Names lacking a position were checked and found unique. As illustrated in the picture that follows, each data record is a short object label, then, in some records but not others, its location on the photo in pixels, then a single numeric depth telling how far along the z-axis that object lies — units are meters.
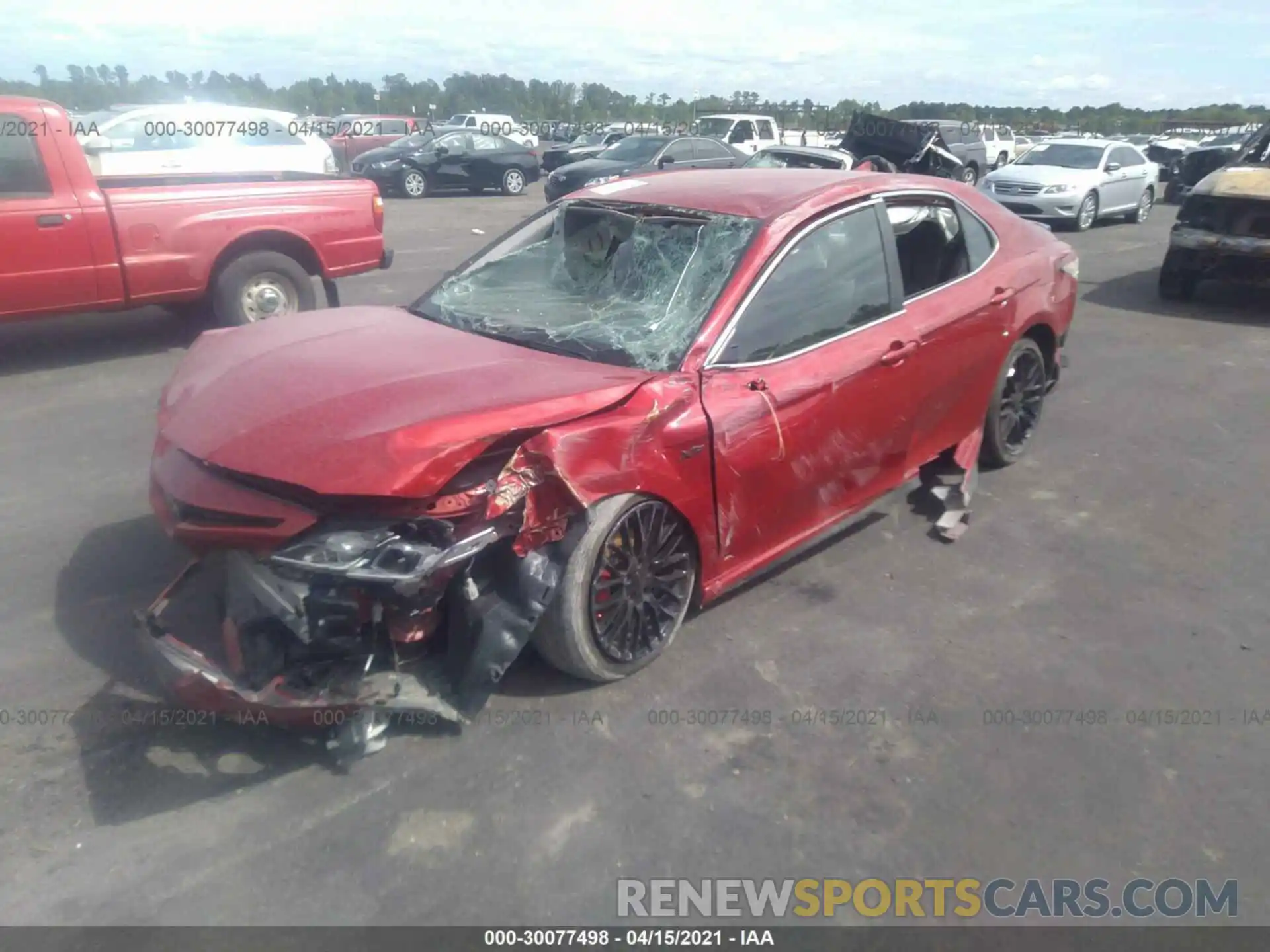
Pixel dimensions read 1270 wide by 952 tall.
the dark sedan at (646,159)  18.33
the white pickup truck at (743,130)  23.28
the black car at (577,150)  26.98
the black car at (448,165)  20.86
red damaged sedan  2.94
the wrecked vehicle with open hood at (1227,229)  9.35
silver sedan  16.27
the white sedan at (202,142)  11.66
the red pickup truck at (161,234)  6.70
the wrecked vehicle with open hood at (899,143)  16.27
